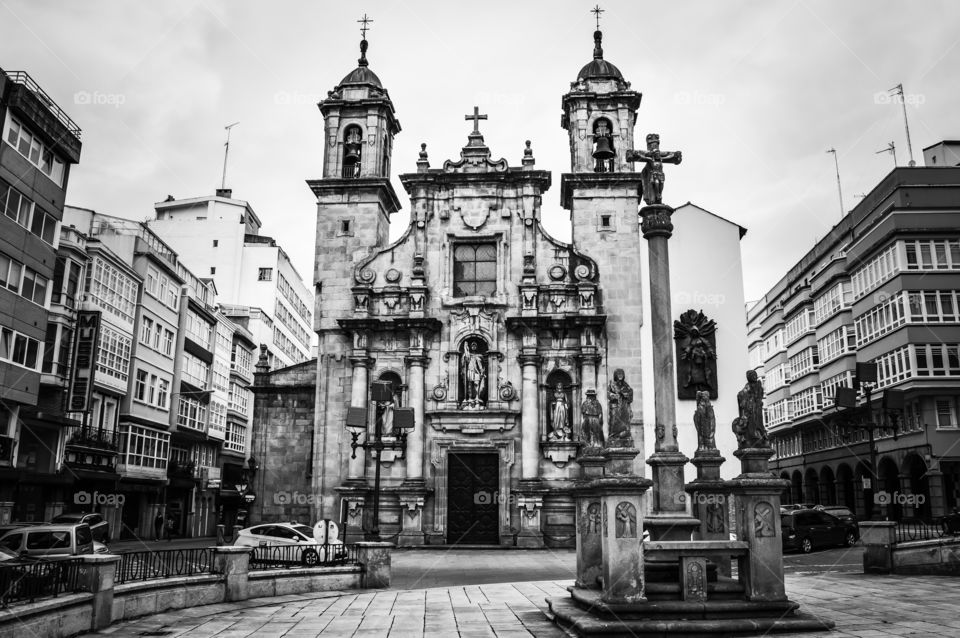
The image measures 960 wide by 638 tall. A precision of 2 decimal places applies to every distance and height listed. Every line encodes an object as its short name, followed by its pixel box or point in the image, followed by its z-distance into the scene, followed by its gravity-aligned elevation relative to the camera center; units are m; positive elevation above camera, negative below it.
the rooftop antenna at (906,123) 39.00 +19.88
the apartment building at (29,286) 26.70 +7.14
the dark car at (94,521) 24.36 -0.67
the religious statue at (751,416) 12.53 +1.32
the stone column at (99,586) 11.91 -1.25
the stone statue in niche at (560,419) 30.80 +3.10
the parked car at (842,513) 29.67 -0.39
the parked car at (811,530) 27.25 -0.92
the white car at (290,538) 20.91 -1.09
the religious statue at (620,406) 12.41 +1.49
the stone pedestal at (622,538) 11.24 -0.50
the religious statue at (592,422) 14.82 +1.44
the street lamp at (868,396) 21.31 +2.79
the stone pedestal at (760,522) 11.52 -0.28
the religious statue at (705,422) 13.31 +1.29
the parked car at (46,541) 18.11 -0.92
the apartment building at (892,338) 38.09 +8.52
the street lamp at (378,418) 22.31 +2.52
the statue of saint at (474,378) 31.56 +4.72
